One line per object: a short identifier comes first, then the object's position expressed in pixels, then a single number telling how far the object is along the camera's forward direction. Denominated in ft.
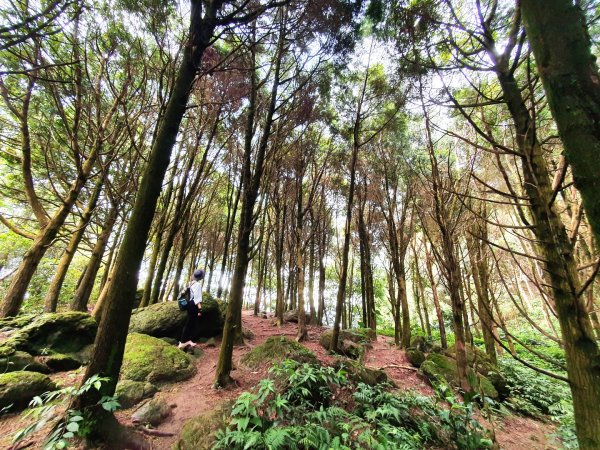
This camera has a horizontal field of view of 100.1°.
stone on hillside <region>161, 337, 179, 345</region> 19.90
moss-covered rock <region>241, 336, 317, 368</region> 16.37
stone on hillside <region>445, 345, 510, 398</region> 20.47
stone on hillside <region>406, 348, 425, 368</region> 24.63
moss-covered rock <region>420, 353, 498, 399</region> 19.11
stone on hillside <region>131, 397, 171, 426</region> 10.37
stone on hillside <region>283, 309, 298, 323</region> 40.09
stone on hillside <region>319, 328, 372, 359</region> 23.16
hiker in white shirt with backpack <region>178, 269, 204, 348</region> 19.20
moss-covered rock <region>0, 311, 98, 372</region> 12.73
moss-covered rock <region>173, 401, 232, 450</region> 9.08
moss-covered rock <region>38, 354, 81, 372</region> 13.46
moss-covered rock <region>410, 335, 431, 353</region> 29.17
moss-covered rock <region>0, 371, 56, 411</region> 9.69
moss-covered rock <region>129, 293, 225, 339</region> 20.39
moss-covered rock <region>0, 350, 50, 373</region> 11.20
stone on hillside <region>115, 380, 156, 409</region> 11.41
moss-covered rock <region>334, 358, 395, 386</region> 15.28
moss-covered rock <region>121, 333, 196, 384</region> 13.97
